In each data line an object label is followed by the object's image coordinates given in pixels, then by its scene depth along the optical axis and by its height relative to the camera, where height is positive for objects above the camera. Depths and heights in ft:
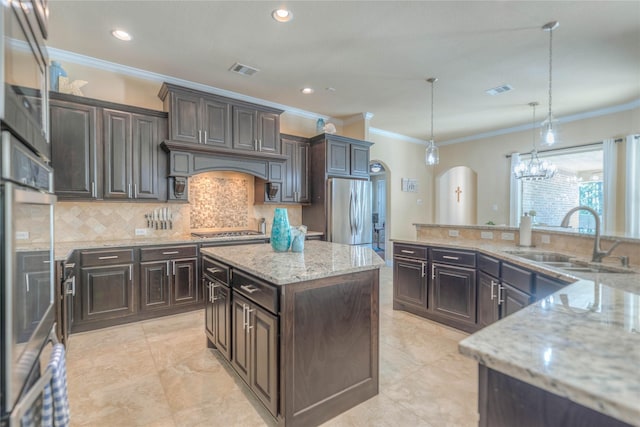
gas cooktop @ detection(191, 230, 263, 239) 12.99 -1.12
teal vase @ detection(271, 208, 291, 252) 7.74 -0.65
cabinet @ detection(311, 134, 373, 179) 15.58 +2.85
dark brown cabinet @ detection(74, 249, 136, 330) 9.88 -2.67
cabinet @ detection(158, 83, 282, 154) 11.79 +3.76
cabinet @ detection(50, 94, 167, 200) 10.12 +2.12
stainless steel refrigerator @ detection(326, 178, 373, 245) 15.40 -0.10
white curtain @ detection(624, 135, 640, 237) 14.94 +1.27
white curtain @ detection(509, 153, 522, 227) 19.93 +0.75
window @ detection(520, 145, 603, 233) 19.44 +1.18
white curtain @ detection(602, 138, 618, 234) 15.74 +1.49
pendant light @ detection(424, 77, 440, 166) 11.88 +2.14
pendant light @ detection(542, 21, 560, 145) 9.99 +2.64
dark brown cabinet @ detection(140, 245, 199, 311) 10.94 -2.55
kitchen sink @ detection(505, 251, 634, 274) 6.35 -1.30
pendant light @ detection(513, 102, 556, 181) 14.08 +1.88
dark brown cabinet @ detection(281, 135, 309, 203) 15.38 +2.03
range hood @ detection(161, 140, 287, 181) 11.94 +2.17
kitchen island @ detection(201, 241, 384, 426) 5.34 -2.38
